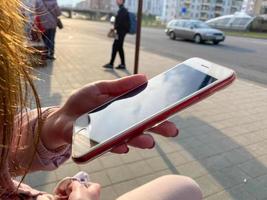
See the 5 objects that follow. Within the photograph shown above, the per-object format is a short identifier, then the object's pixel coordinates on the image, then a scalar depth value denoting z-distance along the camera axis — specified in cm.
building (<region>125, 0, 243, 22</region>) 6635
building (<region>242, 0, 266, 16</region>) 4532
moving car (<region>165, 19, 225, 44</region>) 1096
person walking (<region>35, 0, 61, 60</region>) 457
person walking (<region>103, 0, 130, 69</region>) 472
